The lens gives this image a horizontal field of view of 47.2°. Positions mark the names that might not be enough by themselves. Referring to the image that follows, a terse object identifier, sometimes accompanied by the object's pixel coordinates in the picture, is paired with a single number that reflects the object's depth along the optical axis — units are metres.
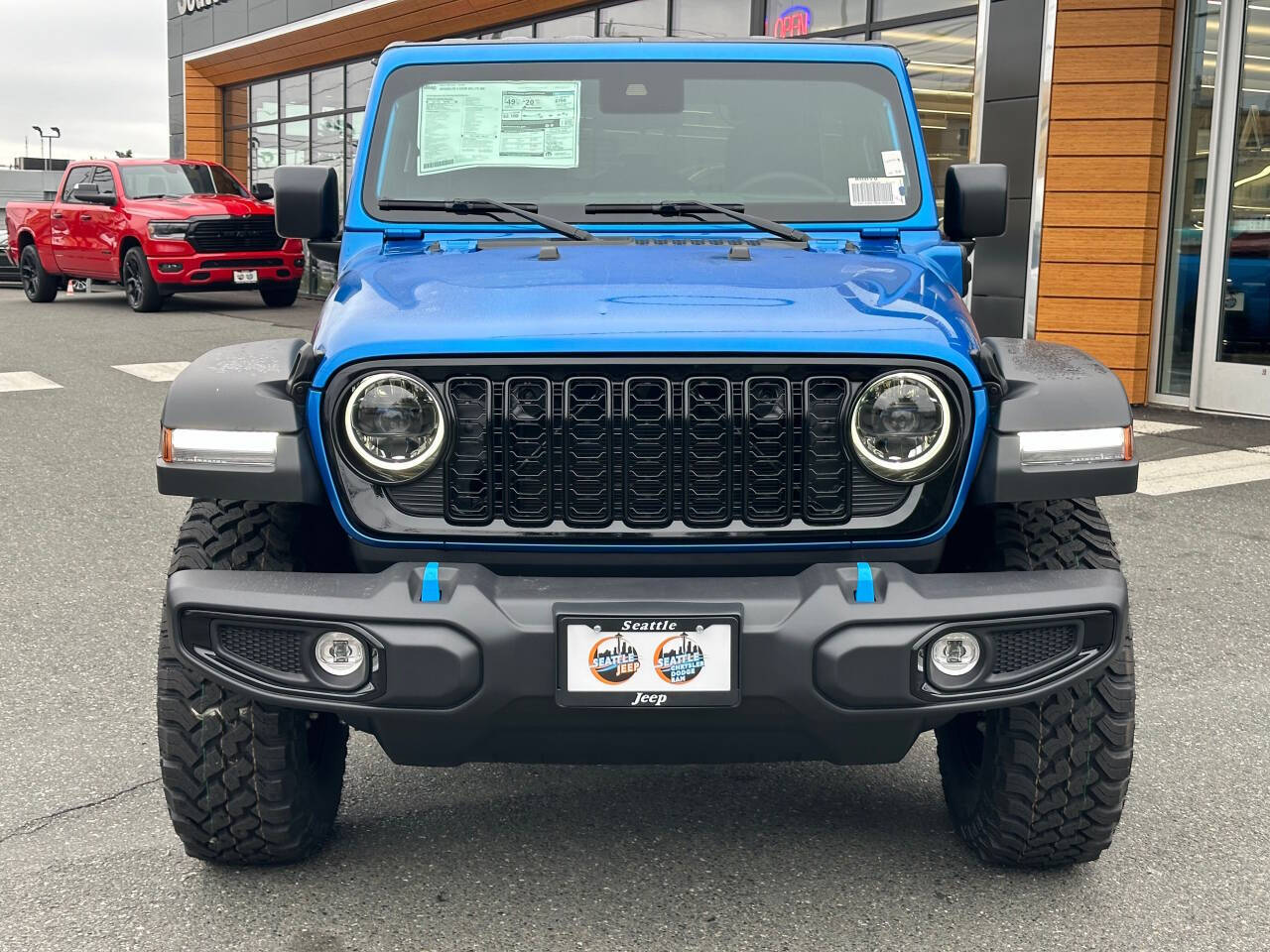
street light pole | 70.18
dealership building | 10.13
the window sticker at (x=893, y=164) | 3.89
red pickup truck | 17.25
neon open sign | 13.82
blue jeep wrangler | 2.54
